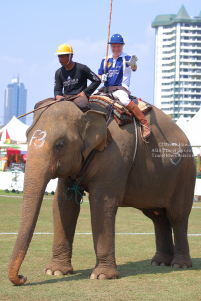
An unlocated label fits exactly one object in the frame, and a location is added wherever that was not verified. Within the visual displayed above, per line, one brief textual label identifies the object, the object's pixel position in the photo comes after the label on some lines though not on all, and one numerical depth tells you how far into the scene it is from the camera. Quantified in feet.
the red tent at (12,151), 134.19
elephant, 23.84
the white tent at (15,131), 140.46
